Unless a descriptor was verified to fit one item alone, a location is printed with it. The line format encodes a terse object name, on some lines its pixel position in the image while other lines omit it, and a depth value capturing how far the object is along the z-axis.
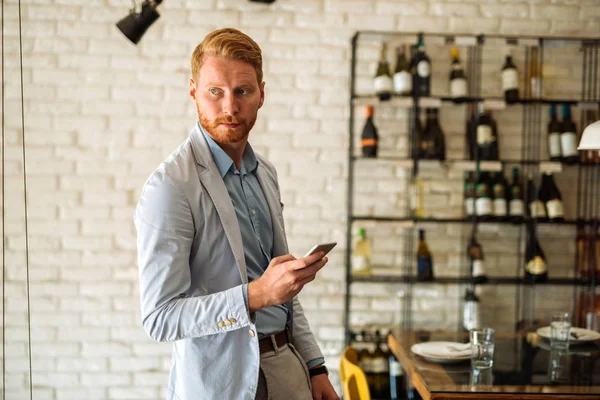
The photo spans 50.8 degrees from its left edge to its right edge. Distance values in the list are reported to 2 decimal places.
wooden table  1.81
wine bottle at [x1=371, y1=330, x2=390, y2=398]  3.19
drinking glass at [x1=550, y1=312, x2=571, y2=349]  2.30
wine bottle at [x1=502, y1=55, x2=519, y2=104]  3.22
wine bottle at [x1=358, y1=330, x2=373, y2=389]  3.19
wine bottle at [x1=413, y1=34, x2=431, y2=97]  3.17
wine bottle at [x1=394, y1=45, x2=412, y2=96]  3.14
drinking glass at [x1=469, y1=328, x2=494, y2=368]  2.01
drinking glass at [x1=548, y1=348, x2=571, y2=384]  1.96
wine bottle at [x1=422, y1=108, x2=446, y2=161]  3.32
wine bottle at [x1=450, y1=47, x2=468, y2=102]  3.18
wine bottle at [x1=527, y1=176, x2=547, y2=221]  3.16
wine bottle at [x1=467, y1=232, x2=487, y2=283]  3.18
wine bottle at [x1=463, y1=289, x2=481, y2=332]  3.24
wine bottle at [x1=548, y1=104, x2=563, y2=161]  3.24
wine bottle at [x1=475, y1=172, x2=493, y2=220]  3.19
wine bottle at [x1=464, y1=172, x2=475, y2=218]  3.28
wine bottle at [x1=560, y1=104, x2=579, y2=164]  3.18
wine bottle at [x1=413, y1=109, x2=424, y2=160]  3.29
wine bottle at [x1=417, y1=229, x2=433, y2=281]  3.28
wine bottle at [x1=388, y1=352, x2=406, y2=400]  3.16
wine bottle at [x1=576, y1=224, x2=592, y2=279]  3.35
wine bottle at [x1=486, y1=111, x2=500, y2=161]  3.27
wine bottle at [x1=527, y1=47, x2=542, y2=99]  3.22
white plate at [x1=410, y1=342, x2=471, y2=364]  2.09
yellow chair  1.77
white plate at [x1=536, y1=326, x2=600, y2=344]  2.37
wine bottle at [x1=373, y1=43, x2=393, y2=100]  3.12
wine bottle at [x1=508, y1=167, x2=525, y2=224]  3.21
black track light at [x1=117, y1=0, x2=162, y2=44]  2.86
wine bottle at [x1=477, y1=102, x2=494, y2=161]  3.20
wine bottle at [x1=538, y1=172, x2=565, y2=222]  3.22
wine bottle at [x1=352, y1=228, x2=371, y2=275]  3.21
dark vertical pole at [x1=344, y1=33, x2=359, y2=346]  3.13
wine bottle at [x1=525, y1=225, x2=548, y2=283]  3.19
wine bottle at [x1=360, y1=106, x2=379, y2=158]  3.20
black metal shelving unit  3.12
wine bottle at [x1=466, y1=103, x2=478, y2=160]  3.19
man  1.23
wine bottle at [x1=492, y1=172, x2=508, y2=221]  3.22
